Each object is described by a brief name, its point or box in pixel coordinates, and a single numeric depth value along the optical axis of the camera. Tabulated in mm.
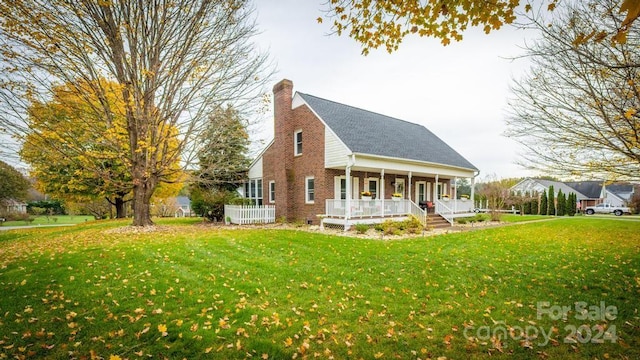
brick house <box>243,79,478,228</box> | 14688
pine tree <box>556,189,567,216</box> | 32844
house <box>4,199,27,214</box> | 35119
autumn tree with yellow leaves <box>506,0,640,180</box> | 6020
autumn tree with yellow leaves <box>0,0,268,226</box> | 9938
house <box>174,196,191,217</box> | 53338
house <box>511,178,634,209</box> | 48344
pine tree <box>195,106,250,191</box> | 13484
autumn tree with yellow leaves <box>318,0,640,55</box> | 4207
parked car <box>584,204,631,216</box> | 36688
